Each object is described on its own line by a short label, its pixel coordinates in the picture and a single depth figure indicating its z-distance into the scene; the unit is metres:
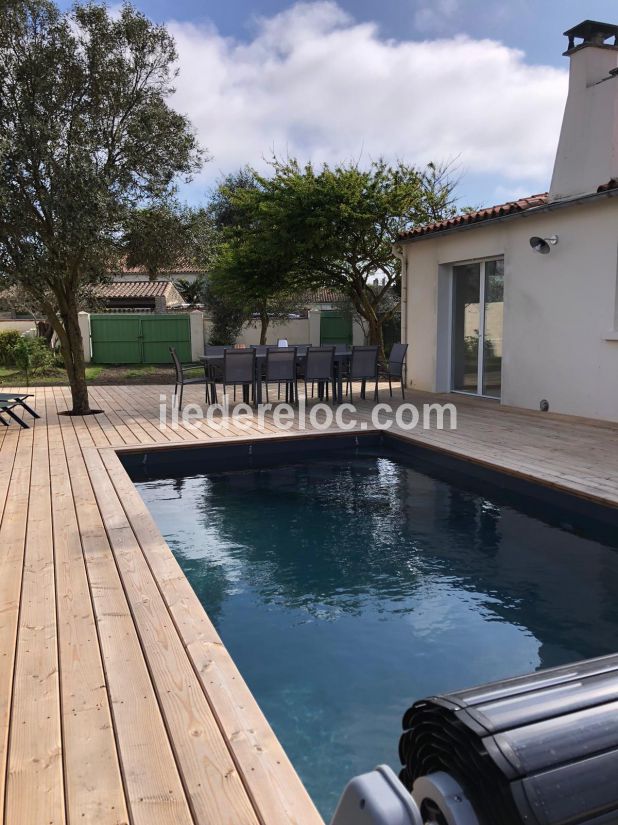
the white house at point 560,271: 8.04
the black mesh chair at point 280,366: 9.65
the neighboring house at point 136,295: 29.53
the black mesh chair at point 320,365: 9.80
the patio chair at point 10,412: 8.46
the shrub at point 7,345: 18.44
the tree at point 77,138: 7.77
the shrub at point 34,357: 16.09
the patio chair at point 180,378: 9.80
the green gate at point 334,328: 20.47
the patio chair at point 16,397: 8.43
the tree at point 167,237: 8.99
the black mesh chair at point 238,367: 9.34
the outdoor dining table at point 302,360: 9.75
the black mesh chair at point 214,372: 9.76
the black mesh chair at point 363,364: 10.24
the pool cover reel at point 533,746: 0.98
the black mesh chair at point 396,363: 10.71
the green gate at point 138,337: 18.89
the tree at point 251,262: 13.23
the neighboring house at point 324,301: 20.36
